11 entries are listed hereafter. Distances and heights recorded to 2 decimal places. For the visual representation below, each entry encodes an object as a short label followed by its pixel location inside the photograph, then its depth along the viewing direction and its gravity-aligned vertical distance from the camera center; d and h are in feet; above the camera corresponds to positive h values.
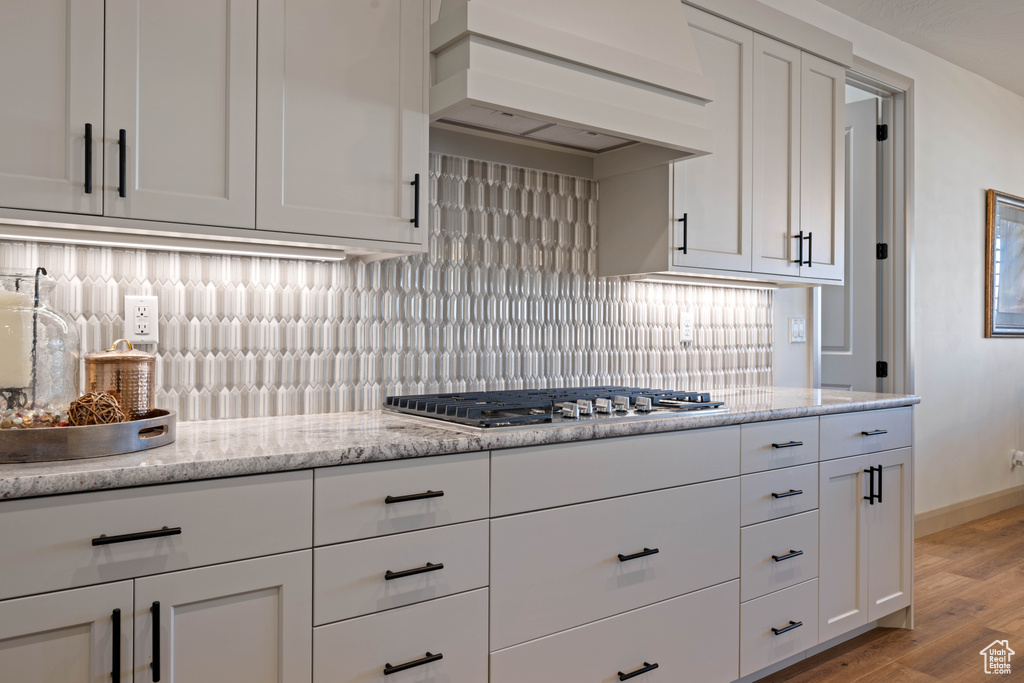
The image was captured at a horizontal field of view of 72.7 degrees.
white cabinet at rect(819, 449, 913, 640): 8.10 -2.33
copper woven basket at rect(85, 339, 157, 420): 5.16 -0.24
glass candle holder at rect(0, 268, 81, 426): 4.67 -0.05
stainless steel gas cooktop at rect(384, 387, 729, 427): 5.89 -0.55
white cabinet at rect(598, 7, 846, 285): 8.11 +2.02
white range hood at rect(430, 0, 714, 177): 5.92 +2.56
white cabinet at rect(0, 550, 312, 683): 3.79 -1.67
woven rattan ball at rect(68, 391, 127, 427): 4.46 -0.43
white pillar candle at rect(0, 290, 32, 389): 4.67 +0.02
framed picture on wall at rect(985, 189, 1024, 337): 14.85 +1.85
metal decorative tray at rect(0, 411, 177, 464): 4.04 -0.59
